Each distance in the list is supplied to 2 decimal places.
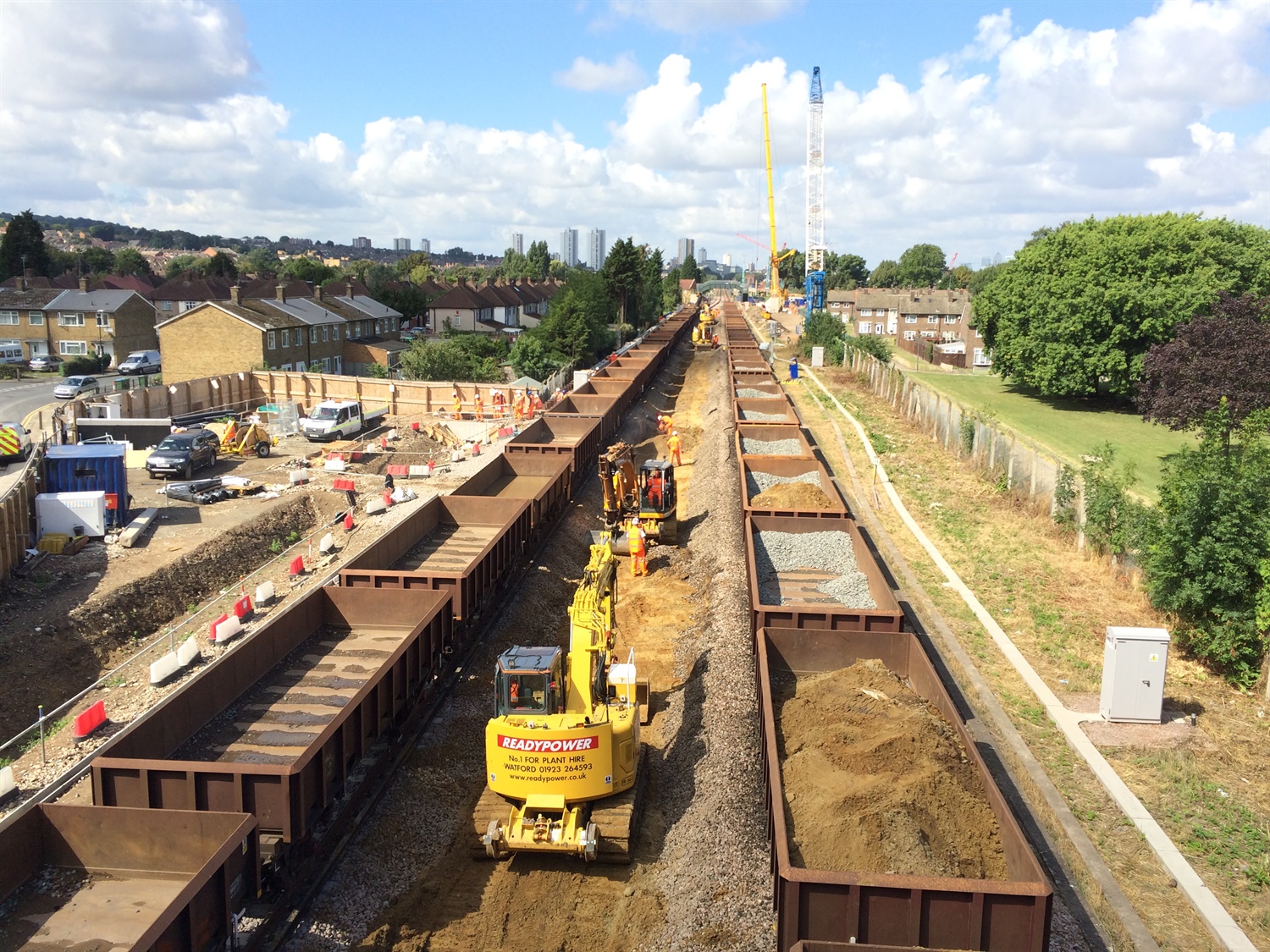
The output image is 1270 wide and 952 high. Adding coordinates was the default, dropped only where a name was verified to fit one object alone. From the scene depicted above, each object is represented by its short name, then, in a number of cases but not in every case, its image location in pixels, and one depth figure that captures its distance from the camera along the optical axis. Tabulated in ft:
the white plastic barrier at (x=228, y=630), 55.77
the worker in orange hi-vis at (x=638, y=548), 65.77
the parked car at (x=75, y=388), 158.30
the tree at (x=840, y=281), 618.03
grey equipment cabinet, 42.47
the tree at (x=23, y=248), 314.55
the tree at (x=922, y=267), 594.24
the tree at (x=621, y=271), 279.08
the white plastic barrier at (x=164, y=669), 50.47
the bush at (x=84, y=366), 197.67
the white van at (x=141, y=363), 196.44
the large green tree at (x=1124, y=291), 128.88
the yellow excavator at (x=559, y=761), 32.91
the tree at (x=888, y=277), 625.82
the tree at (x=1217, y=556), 47.57
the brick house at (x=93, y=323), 213.05
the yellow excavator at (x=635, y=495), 69.97
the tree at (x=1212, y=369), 93.61
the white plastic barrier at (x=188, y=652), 52.24
